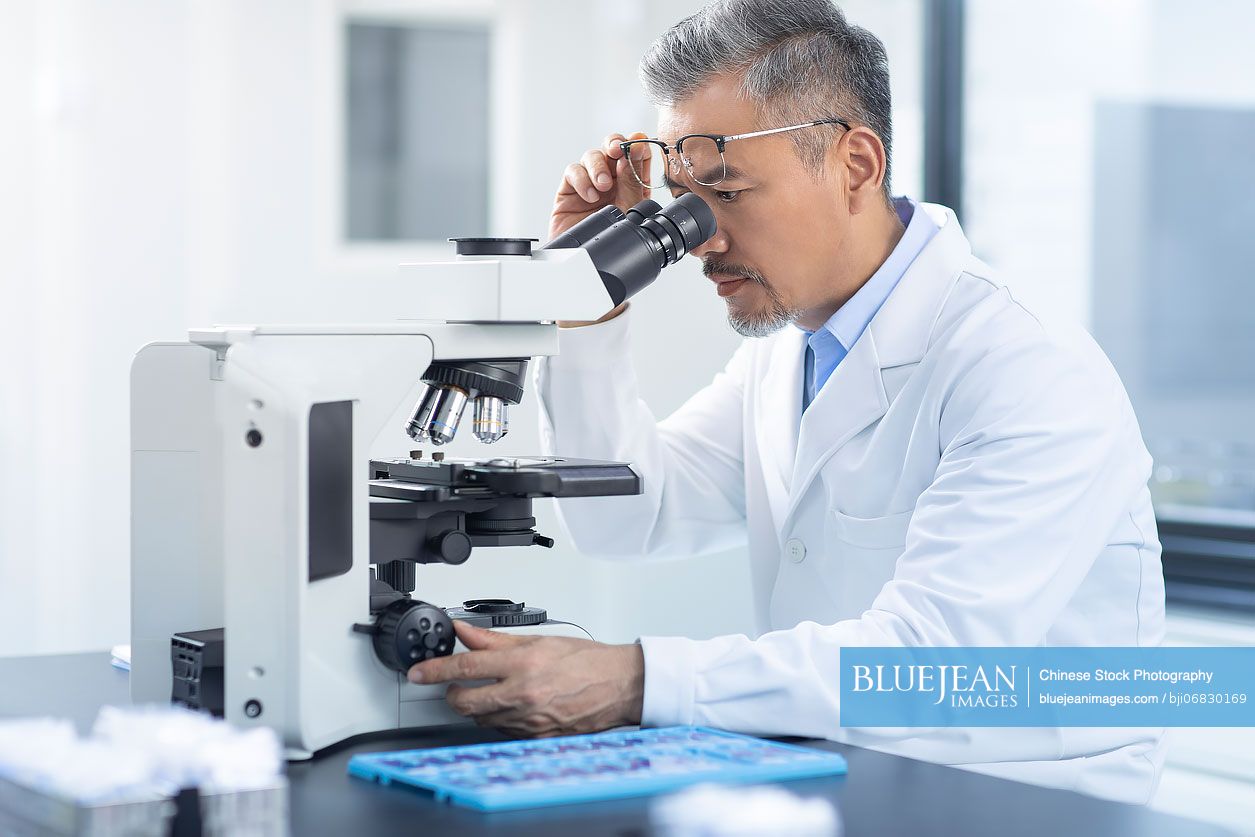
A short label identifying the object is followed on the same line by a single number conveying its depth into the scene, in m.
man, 1.28
